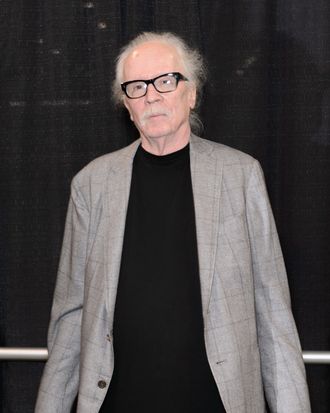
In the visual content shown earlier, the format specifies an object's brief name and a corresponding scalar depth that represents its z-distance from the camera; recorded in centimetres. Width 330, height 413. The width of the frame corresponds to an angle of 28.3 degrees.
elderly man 157
